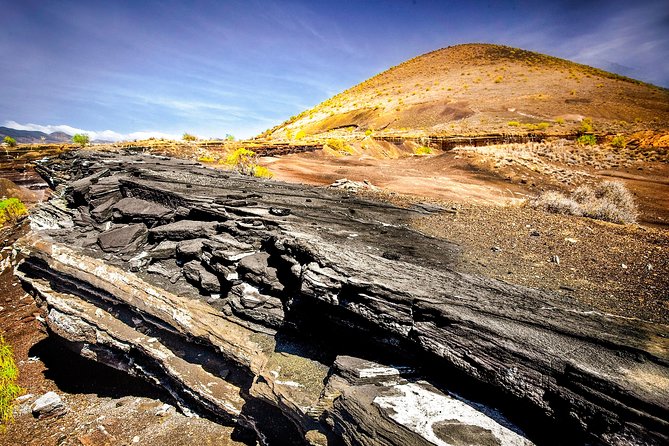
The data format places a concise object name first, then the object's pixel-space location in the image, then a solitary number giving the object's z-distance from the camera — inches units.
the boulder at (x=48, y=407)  224.3
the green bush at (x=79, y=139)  1016.2
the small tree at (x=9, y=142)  1003.1
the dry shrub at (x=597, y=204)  307.6
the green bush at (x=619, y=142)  750.1
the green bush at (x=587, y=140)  850.3
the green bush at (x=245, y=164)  549.6
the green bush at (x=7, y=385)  225.0
